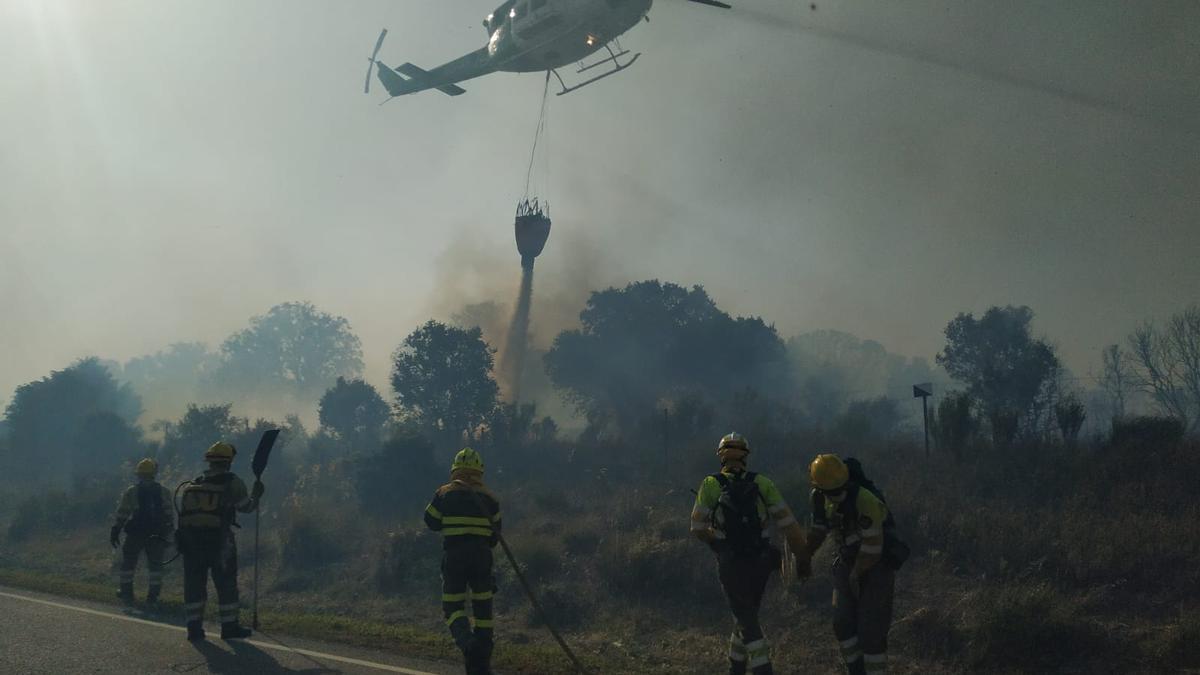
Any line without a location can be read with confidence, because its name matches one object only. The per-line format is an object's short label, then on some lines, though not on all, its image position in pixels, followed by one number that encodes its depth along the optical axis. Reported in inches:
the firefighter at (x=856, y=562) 248.5
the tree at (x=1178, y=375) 1561.3
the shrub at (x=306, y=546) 740.6
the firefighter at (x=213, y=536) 364.5
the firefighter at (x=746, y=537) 259.6
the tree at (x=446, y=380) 1873.8
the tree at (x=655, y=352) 2285.9
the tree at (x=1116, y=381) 1770.4
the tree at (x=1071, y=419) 828.0
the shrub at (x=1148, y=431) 698.8
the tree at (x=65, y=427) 1987.0
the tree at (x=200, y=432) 1654.8
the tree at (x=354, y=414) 2213.3
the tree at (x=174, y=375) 3689.2
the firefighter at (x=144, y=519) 512.4
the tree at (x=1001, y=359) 1705.2
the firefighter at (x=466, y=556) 281.9
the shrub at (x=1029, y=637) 339.0
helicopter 1152.8
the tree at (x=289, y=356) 3858.3
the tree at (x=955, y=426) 823.7
